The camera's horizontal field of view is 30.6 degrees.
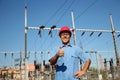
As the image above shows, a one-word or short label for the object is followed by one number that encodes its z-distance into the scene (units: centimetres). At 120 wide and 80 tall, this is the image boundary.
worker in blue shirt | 287
